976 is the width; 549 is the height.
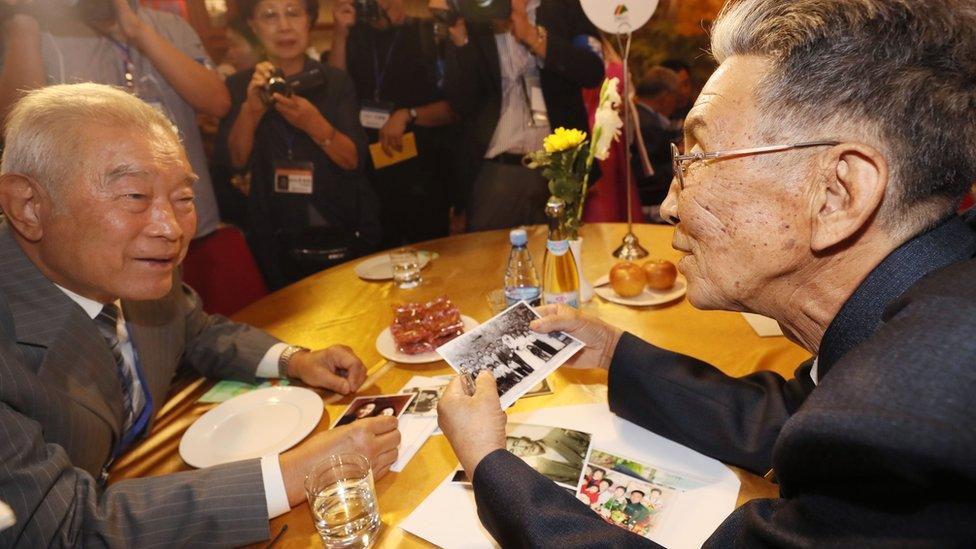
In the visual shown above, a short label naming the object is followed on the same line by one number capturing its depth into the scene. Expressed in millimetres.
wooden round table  1260
